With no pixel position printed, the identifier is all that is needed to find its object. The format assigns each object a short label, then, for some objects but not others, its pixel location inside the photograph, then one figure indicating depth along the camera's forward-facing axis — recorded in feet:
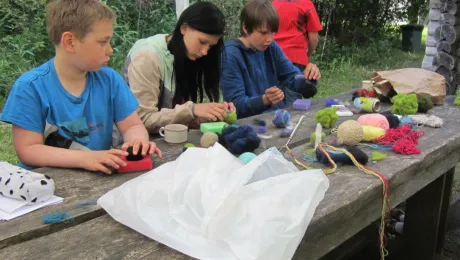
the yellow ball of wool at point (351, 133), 6.67
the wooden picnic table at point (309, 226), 3.92
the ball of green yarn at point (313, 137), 6.82
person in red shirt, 14.90
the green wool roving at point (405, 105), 8.44
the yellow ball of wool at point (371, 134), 6.84
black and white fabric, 4.61
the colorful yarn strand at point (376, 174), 5.60
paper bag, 9.23
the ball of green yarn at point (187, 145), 6.35
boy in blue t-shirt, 5.76
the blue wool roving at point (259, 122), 7.88
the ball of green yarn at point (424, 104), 8.74
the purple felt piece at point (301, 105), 9.11
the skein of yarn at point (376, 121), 7.30
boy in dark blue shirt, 9.78
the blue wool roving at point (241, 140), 6.26
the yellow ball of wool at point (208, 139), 6.47
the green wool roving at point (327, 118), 7.69
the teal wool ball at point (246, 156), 5.67
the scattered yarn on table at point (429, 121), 7.84
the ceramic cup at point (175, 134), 6.83
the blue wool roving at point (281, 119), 7.73
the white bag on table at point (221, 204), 3.78
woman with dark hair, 7.48
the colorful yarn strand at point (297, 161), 5.90
